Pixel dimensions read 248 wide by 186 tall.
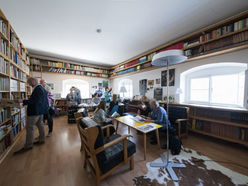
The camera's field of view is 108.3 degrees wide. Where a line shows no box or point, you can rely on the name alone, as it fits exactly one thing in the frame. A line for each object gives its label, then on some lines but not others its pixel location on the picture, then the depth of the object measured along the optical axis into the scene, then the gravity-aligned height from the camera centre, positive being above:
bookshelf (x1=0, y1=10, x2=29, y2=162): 1.79 +0.18
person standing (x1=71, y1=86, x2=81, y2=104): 4.32 -0.14
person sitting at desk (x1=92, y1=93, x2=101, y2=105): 4.52 -0.45
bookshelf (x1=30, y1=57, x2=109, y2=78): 4.22 +1.27
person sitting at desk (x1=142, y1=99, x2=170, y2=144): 2.13 -0.61
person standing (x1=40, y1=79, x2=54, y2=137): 2.61 -0.70
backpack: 1.88 -1.14
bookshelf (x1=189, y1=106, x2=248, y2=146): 2.04 -0.82
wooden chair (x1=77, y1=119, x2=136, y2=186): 1.06 -0.90
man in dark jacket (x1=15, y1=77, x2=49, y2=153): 1.99 -0.38
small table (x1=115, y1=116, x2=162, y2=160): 1.91 -0.72
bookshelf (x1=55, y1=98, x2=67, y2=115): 4.72 -0.73
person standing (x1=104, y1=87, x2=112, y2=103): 5.37 -0.23
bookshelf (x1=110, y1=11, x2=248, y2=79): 1.93 +1.33
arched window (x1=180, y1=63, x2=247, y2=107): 2.32 +0.22
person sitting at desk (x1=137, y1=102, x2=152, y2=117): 3.08 -0.67
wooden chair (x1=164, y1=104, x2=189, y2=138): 2.41 -0.79
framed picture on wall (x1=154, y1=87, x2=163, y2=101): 3.56 -0.07
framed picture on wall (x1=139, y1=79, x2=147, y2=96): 4.18 +0.25
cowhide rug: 1.29 -1.31
